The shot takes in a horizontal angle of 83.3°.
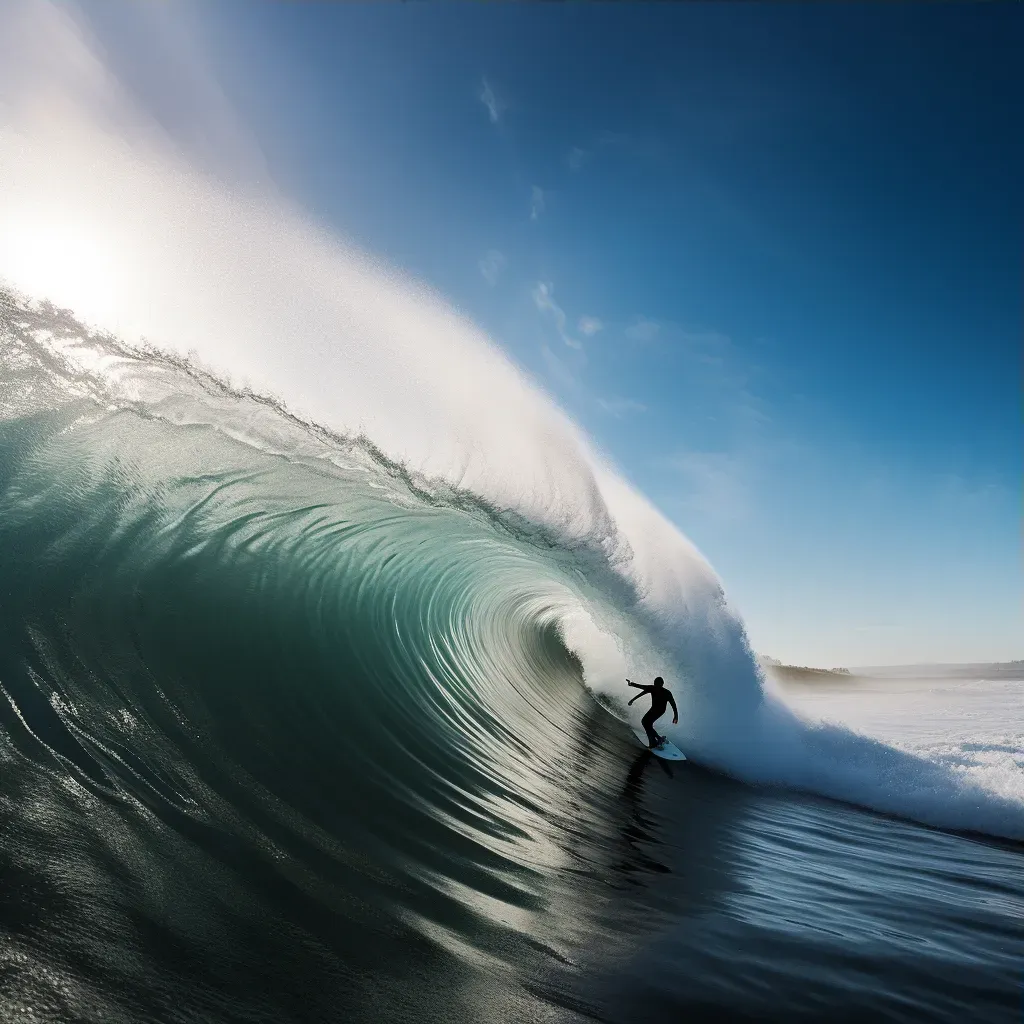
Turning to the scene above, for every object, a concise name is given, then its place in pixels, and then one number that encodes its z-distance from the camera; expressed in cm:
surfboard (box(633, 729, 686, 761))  783
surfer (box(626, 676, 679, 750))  818
